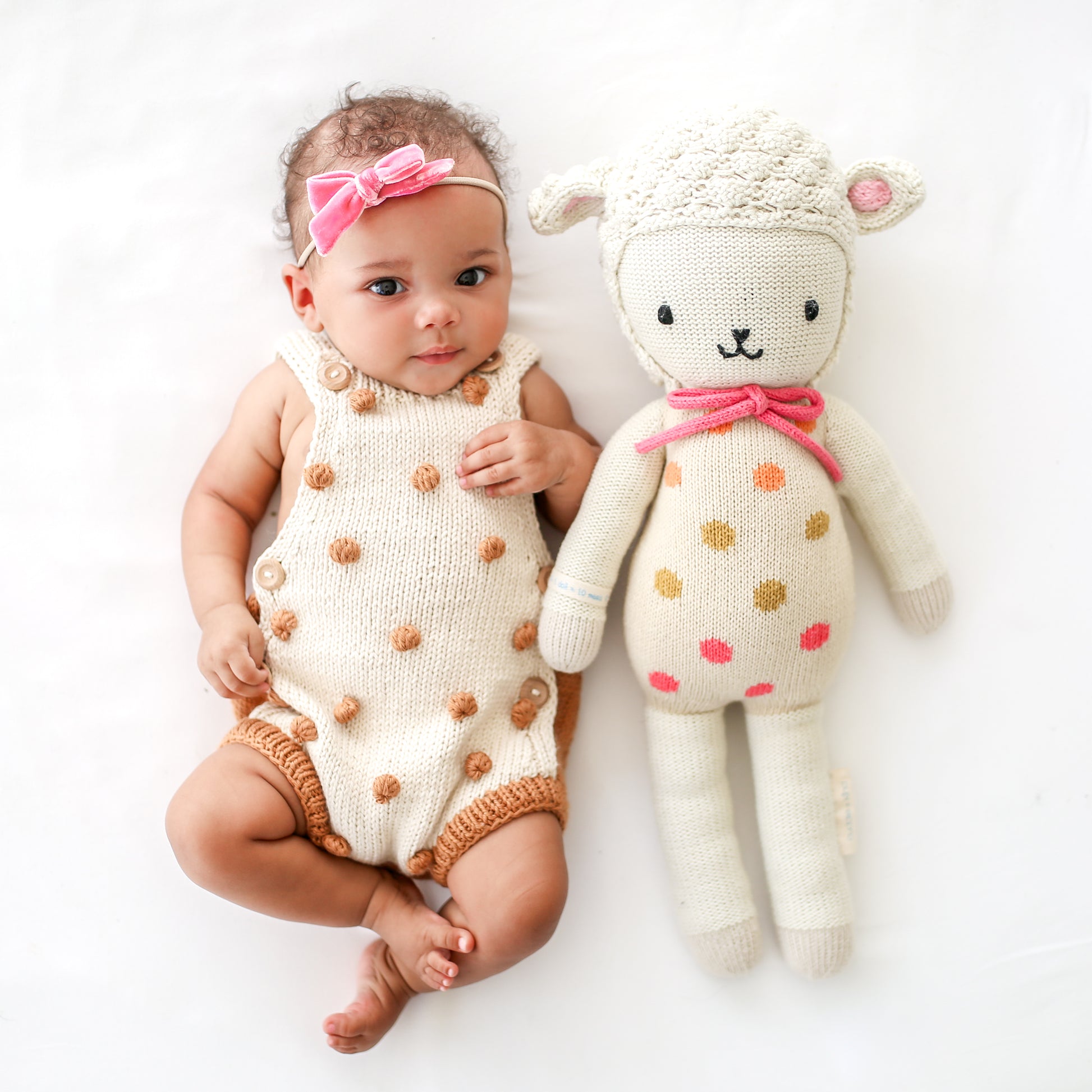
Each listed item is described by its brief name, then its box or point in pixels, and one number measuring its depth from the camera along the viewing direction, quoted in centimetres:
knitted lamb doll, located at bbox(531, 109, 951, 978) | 100
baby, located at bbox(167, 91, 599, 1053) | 105
